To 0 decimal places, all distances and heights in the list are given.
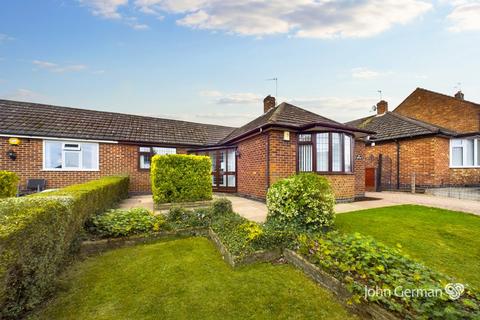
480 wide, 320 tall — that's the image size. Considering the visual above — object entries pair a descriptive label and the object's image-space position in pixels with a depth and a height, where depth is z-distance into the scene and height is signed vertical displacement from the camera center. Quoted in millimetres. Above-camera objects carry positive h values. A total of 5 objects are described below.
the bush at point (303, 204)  4934 -1074
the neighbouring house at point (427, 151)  12102 +556
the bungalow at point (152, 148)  8797 +618
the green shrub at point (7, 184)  5695 -636
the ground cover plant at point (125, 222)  4742 -1504
